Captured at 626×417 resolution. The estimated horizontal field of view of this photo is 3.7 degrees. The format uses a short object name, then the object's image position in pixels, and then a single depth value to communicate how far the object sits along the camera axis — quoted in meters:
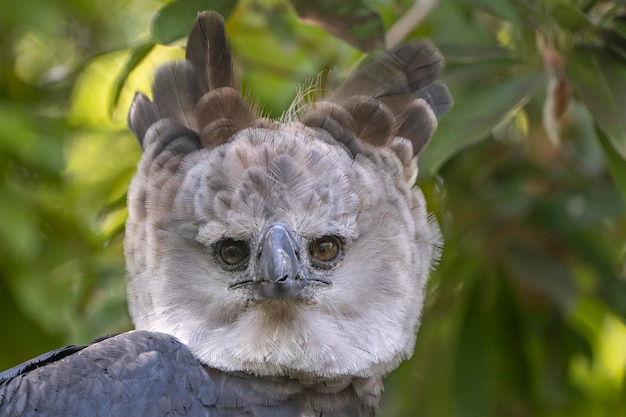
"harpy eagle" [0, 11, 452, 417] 5.35
